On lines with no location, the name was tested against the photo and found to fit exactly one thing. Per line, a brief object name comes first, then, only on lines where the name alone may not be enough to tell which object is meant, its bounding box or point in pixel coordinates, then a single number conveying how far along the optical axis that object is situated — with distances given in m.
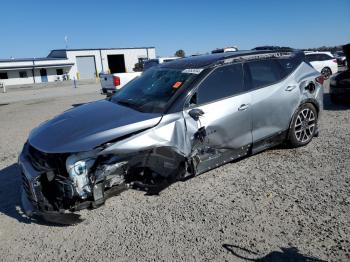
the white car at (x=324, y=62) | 17.30
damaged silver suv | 3.68
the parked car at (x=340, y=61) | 25.58
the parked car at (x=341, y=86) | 9.13
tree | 99.38
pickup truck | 14.32
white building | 53.25
